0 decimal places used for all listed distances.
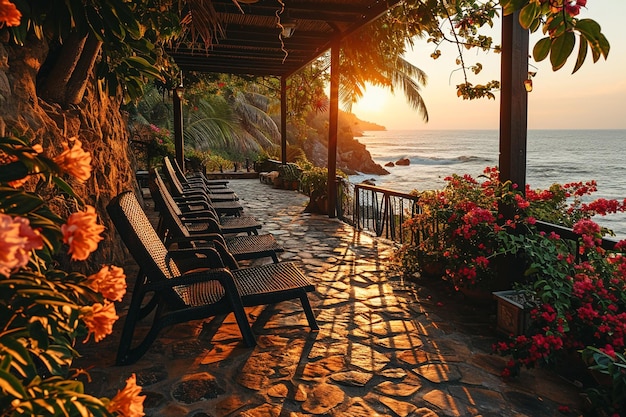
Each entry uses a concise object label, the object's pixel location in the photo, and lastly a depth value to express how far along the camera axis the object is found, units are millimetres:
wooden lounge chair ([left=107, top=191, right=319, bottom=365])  2547
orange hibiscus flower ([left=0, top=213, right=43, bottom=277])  575
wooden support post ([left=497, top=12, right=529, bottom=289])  3061
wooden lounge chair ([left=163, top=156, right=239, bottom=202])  5988
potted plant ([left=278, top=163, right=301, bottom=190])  11633
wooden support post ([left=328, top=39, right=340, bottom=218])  7266
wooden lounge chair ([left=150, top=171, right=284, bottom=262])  3588
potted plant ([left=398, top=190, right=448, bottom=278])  3889
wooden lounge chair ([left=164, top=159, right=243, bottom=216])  5554
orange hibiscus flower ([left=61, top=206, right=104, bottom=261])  769
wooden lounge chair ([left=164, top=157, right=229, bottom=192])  7812
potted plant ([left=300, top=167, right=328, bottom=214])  8055
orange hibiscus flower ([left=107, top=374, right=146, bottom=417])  862
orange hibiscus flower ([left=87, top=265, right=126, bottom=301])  957
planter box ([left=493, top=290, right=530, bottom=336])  2900
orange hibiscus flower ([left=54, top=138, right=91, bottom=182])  879
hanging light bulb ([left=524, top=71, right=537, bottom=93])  2990
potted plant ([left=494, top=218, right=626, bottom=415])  2439
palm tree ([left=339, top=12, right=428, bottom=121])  8935
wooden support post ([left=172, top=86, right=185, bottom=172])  10350
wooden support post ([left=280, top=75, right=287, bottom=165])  11211
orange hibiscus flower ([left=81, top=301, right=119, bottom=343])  973
